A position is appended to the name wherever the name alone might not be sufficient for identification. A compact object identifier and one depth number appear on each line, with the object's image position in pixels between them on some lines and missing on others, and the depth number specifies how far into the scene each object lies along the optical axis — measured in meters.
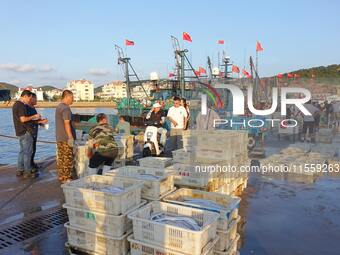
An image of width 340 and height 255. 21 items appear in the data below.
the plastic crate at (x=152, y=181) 3.99
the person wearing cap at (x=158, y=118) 8.44
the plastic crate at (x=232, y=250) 3.32
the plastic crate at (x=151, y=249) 2.91
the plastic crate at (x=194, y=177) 5.05
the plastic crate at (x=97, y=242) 3.33
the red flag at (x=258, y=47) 19.61
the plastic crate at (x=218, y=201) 3.38
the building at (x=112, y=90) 167.77
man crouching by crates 5.91
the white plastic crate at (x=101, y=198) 3.33
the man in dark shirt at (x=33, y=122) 6.96
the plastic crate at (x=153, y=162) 5.60
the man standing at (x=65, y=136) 6.02
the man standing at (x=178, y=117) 8.74
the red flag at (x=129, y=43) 25.02
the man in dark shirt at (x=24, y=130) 6.70
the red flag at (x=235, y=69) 25.92
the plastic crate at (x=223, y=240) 3.35
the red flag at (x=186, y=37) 18.31
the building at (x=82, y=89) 163.12
